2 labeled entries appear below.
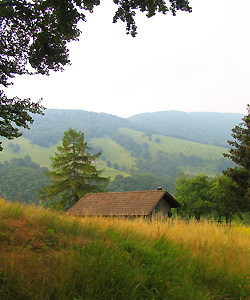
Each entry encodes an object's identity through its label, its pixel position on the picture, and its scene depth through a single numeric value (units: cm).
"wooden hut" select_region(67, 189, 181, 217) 2759
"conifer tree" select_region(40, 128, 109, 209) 4178
